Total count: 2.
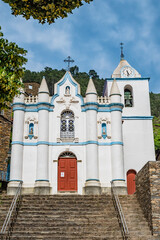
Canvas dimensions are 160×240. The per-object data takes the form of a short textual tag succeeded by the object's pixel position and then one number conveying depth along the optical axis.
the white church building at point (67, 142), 21.14
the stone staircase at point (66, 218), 14.52
